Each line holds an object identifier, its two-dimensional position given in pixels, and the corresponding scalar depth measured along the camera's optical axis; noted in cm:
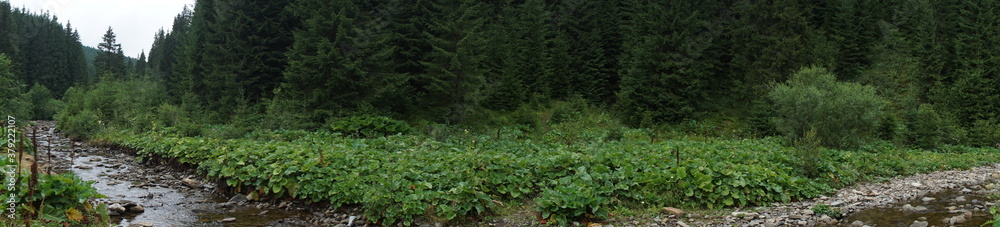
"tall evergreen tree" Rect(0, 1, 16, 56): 6456
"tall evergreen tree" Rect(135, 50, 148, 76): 9751
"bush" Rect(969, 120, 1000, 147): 2444
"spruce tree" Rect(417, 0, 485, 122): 2366
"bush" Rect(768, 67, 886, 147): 1862
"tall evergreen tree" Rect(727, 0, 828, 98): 2823
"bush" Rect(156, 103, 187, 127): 2322
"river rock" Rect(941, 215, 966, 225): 753
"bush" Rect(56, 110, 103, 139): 2481
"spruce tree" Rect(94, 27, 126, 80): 7584
